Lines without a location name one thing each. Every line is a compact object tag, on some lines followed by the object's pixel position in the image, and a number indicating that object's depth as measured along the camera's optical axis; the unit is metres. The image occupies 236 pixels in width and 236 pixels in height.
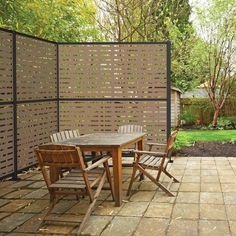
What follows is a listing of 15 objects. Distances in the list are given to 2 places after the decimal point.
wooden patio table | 4.84
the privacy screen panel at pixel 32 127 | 6.73
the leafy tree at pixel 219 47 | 15.78
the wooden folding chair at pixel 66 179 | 4.15
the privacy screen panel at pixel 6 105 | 6.18
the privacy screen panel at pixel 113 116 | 8.02
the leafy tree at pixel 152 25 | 11.59
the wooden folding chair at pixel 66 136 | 5.44
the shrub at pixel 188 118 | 17.91
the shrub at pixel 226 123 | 16.52
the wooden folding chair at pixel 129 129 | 6.92
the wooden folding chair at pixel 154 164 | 5.38
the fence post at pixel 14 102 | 6.50
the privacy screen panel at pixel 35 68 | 6.73
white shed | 17.34
